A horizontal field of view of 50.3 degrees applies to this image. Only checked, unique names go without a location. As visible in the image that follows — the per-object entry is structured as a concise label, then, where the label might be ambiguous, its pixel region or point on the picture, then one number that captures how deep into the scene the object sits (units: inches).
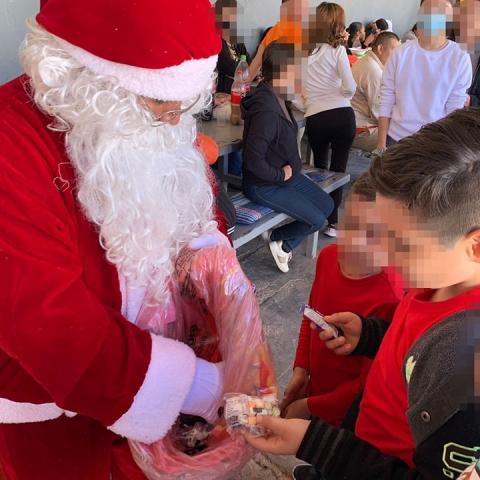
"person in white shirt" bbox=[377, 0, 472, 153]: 122.5
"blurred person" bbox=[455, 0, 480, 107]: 123.0
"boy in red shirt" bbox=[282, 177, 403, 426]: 47.3
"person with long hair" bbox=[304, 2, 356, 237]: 140.4
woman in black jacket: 108.5
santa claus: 35.1
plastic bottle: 128.1
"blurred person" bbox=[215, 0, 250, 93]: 133.1
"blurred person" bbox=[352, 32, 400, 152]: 175.9
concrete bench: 106.0
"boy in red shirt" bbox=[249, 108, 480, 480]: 28.9
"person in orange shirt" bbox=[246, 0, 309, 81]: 111.3
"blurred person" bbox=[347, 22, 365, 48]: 258.2
